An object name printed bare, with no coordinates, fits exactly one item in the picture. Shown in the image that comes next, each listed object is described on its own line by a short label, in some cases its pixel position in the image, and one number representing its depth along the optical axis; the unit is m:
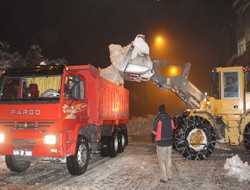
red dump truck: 8.70
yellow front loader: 12.05
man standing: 8.55
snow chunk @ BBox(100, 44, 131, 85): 14.43
